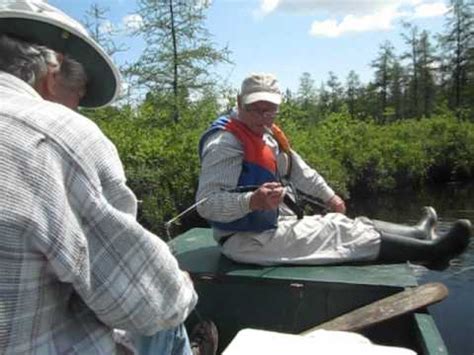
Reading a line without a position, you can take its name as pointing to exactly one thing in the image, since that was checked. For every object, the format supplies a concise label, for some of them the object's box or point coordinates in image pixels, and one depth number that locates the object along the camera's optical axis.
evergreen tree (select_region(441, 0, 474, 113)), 32.97
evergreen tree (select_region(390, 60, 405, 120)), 37.03
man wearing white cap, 3.08
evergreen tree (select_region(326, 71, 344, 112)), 38.97
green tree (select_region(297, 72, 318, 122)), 27.59
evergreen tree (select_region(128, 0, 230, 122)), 11.84
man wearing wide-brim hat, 1.08
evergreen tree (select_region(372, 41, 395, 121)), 36.59
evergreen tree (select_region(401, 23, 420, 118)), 36.06
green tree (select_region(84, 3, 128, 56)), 11.07
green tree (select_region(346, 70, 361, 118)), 38.66
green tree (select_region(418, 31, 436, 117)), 36.19
